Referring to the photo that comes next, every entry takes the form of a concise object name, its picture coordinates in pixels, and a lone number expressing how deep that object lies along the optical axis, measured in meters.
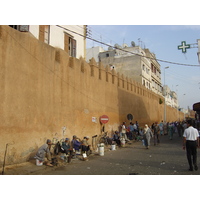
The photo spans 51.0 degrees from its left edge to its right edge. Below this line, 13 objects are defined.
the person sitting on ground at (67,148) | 9.62
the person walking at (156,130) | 15.41
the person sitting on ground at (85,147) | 10.50
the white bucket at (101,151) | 11.21
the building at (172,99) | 62.28
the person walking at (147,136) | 13.62
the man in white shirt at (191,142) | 7.03
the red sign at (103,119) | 15.16
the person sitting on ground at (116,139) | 15.60
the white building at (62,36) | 14.79
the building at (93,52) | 41.97
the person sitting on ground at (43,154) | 8.36
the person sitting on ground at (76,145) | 10.67
